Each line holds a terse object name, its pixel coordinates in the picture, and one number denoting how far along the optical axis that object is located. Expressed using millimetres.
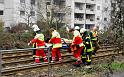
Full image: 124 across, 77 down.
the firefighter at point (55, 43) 11922
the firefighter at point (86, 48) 12203
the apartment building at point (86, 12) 61344
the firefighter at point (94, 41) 14645
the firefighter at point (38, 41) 11442
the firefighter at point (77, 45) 11797
